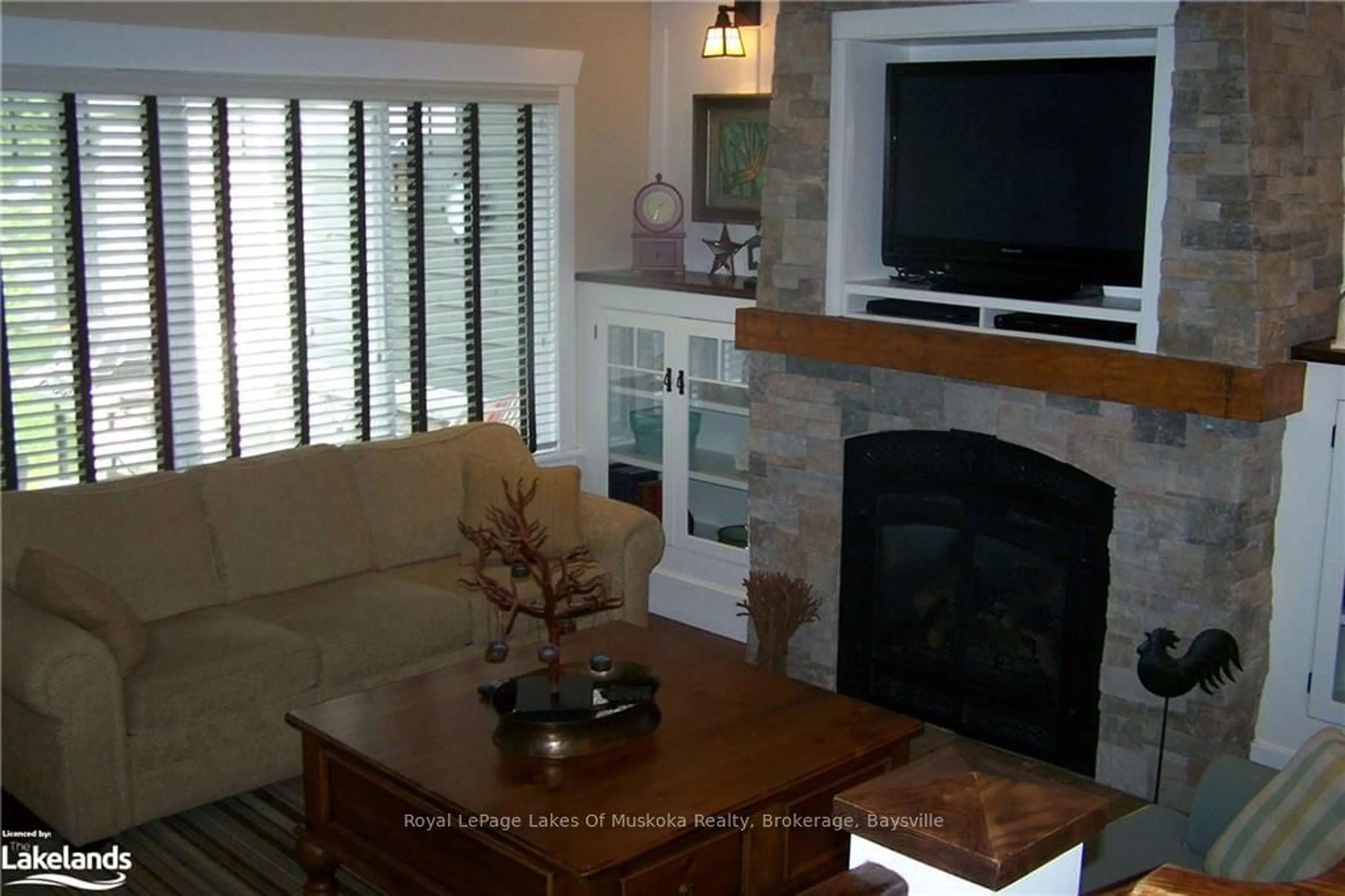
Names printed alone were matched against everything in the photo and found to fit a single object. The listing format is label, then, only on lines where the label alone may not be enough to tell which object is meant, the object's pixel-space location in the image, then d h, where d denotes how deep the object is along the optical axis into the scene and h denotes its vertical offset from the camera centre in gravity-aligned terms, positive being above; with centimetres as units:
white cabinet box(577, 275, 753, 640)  565 -91
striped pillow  271 -117
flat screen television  421 +7
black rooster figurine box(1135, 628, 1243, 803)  381 -119
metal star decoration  571 -21
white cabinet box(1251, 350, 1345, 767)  406 -106
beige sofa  386 -128
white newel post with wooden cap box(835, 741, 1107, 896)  131 -58
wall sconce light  555 +61
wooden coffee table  297 -126
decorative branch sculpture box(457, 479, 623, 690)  340 -91
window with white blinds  459 -29
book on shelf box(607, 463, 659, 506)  606 -117
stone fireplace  390 -52
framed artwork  573 +16
